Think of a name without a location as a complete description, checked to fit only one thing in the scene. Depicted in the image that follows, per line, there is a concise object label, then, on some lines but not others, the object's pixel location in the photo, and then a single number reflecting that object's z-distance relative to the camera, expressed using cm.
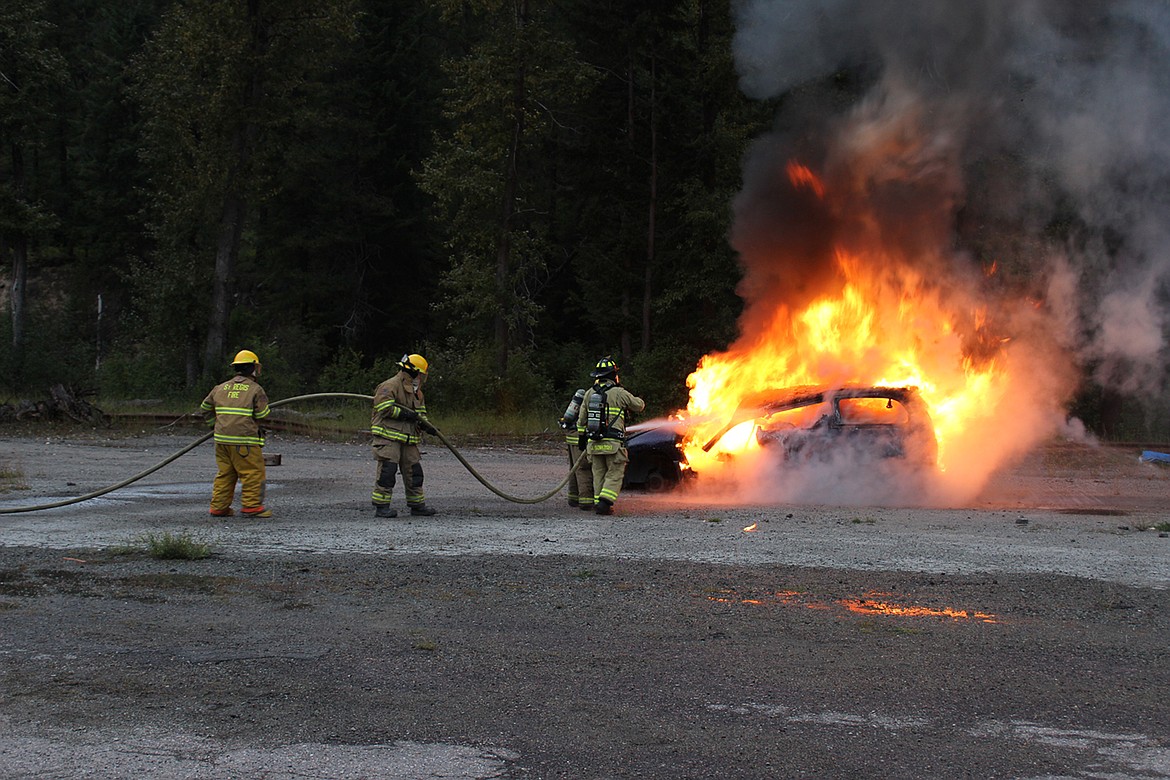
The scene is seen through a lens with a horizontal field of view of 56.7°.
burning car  1345
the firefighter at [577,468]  1288
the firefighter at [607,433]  1243
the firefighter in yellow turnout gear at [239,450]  1177
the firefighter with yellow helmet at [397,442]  1183
